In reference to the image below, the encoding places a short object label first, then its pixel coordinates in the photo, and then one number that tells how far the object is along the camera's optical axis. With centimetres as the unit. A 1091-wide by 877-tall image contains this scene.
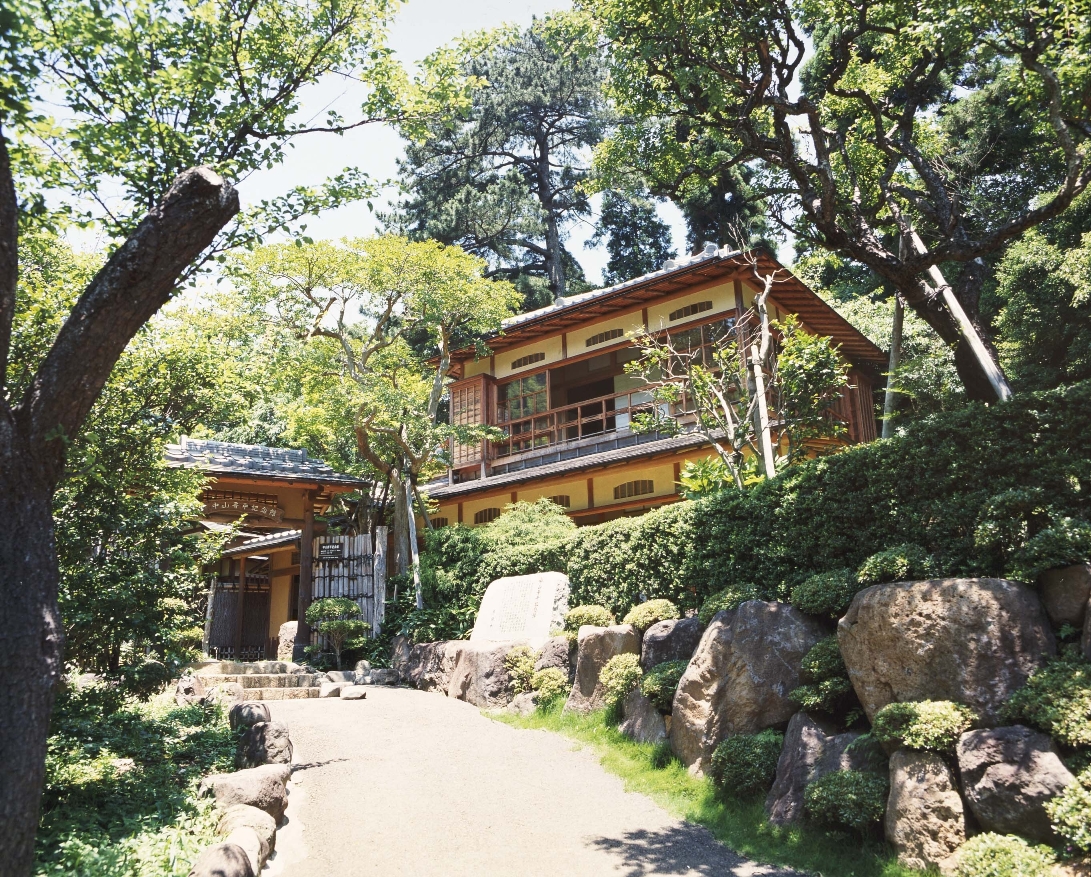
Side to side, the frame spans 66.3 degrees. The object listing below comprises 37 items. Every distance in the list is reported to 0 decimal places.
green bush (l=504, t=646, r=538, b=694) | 1116
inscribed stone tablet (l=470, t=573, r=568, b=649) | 1198
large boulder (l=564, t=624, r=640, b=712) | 974
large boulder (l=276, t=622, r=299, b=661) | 1728
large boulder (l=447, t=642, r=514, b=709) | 1136
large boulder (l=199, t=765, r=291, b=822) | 646
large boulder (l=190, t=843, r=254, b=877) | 496
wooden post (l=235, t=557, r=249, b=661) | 2011
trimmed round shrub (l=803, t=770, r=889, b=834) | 584
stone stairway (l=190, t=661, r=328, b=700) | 1230
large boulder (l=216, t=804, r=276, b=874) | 565
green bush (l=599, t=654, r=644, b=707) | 923
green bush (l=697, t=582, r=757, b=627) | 837
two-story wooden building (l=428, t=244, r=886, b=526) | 1780
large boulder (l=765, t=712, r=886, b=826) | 634
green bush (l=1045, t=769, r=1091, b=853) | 472
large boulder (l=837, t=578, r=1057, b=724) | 590
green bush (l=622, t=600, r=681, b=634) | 974
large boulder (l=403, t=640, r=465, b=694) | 1277
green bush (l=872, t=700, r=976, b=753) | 574
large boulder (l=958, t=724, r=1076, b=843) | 507
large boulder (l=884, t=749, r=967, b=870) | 543
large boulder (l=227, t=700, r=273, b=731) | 897
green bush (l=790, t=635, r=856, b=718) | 689
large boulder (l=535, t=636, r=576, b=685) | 1113
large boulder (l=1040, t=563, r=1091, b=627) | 591
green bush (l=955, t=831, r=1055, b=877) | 482
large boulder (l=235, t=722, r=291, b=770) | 758
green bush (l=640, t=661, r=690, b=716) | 840
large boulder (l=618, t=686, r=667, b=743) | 848
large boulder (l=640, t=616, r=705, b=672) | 907
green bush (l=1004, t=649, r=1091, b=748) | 524
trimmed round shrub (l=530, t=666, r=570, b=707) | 1058
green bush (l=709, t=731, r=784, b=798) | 692
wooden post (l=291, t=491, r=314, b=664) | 1603
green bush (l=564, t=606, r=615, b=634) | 1101
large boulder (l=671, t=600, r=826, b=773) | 744
